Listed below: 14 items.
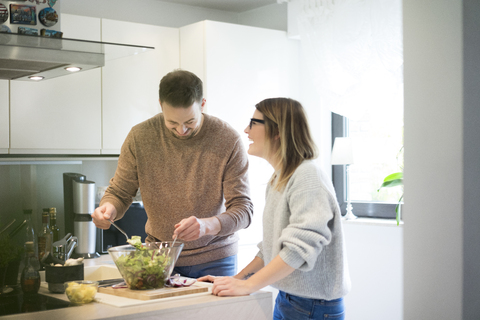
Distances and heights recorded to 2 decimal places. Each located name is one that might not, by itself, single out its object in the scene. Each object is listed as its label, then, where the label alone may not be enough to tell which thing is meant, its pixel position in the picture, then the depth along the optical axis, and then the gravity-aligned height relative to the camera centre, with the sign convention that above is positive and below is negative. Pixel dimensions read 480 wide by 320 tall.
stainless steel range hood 1.46 +0.31
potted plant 3.05 -0.15
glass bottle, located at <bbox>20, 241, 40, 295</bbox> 1.53 -0.36
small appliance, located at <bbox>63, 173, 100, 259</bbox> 2.72 -0.32
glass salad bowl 1.44 -0.31
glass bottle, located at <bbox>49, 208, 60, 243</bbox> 2.32 -0.33
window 3.27 -0.06
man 1.86 -0.10
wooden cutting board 1.37 -0.38
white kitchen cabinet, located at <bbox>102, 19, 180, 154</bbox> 2.97 +0.46
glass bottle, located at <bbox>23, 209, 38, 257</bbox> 2.08 -0.30
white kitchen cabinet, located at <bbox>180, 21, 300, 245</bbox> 3.12 +0.55
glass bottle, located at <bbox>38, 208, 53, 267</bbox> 2.19 -0.37
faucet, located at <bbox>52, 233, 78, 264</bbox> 1.64 -0.31
